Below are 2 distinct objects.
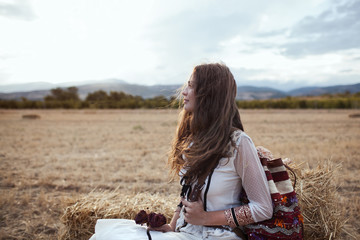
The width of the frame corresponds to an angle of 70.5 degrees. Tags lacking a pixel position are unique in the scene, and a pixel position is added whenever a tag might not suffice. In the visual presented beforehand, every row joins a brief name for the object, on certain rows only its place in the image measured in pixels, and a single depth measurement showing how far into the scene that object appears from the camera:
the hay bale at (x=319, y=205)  2.97
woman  1.88
